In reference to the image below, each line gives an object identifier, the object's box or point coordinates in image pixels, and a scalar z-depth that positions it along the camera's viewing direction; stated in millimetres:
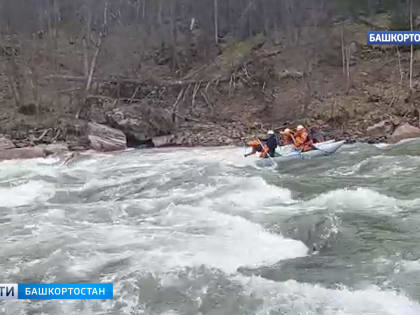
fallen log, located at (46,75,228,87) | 24469
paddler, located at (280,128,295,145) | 16328
